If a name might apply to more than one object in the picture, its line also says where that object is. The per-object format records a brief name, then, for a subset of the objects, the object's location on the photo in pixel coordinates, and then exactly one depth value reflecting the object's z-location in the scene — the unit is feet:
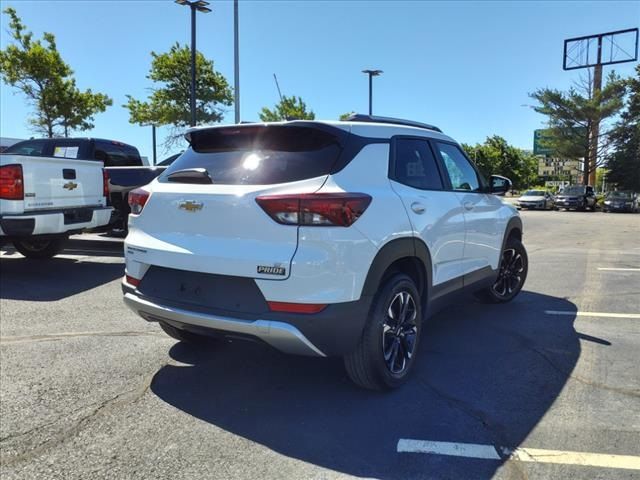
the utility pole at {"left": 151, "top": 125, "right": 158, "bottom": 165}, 98.64
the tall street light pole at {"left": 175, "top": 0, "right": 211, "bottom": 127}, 62.03
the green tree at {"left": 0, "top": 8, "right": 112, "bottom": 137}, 70.64
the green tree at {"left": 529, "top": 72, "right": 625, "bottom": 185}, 134.31
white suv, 9.71
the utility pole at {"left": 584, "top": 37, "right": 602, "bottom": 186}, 136.07
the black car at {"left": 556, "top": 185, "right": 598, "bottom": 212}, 108.47
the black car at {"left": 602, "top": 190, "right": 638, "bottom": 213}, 106.11
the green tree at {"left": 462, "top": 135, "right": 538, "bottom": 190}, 209.84
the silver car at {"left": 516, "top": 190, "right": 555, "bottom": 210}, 111.86
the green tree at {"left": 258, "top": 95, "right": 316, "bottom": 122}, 97.71
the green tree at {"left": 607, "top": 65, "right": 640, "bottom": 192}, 128.47
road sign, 144.75
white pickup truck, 21.80
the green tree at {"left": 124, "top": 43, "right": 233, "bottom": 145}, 82.84
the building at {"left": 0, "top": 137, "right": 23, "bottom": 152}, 73.89
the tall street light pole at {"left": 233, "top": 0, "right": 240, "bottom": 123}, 66.64
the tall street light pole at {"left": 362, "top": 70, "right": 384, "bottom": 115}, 90.63
